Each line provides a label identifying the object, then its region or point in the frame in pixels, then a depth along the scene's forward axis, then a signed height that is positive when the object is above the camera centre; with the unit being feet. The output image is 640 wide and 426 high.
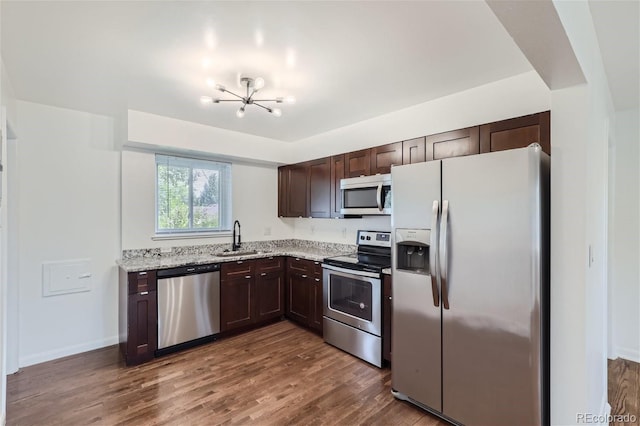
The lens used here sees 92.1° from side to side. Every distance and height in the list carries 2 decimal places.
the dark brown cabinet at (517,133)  7.34 +2.04
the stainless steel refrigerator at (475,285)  5.86 -1.52
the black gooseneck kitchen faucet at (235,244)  14.19 -1.41
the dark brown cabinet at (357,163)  11.47 +1.94
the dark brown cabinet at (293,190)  14.38 +1.16
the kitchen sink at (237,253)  13.24 -1.76
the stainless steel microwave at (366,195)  10.37 +0.67
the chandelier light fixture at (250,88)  7.86 +3.32
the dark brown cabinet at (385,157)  10.43 +1.99
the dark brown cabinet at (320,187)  13.08 +1.14
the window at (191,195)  12.45 +0.79
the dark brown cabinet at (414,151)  9.72 +2.02
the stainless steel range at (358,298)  9.71 -2.86
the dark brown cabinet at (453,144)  8.53 +2.05
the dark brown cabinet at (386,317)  9.46 -3.20
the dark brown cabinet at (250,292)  11.85 -3.21
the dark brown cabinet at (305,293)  12.15 -3.27
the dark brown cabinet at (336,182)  12.51 +1.31
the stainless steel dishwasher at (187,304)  10.39 -3.22
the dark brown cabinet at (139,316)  9.75 -3.33
